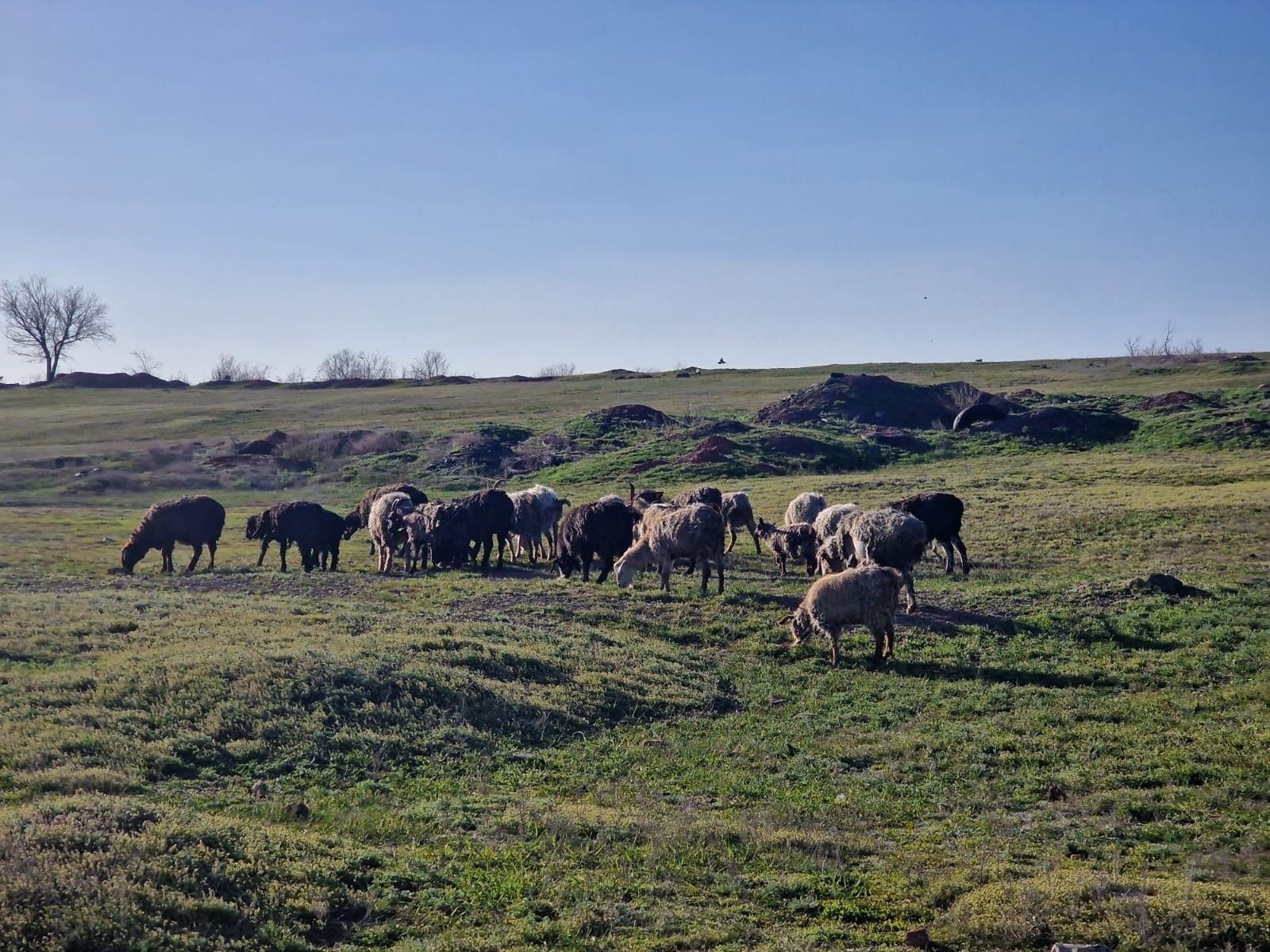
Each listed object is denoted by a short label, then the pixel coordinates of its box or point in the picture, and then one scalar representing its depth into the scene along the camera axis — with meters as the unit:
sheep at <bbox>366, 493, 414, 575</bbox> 29.86
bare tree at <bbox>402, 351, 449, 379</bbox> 155.88
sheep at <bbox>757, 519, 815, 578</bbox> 25.48
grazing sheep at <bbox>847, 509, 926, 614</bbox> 20.09
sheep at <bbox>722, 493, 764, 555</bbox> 30.08
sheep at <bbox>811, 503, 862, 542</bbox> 23.72
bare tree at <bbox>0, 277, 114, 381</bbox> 128.62
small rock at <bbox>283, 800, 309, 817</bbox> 10.23
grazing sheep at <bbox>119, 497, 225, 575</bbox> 30.58
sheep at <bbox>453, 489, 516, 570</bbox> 28.78
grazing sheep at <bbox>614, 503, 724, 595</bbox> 22.08
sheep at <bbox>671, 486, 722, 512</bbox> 27.69
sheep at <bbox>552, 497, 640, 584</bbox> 25.72
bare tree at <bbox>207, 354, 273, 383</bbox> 142.50
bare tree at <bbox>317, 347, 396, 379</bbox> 153.90
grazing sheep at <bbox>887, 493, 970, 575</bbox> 24.70
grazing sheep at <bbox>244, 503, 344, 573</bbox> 30.55
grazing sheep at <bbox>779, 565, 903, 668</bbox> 16.47
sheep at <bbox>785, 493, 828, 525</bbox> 30.25
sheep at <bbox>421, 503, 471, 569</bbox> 28.92
